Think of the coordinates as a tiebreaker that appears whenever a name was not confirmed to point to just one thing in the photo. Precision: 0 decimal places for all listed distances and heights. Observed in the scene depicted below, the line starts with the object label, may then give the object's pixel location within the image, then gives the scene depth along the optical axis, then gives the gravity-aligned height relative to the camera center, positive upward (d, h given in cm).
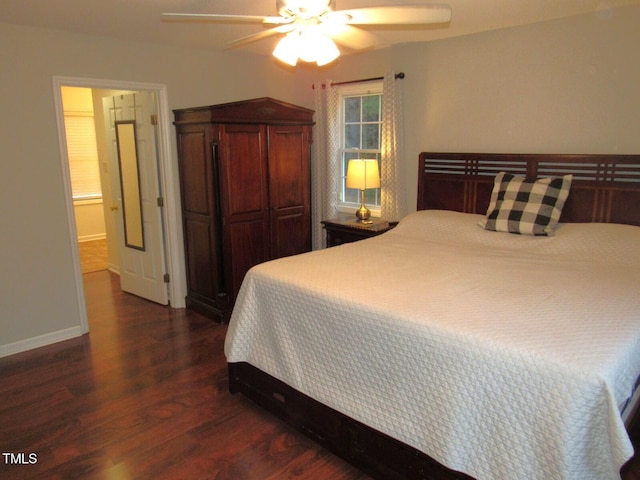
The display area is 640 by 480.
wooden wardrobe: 378 -18
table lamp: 403 -8
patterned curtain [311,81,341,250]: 455 +9
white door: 411 -22
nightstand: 389 -56
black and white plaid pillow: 299 -29
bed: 150 -69
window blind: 698 +23
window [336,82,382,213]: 436 +37
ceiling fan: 200 +69
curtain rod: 397 +80
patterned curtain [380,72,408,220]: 399 +11
